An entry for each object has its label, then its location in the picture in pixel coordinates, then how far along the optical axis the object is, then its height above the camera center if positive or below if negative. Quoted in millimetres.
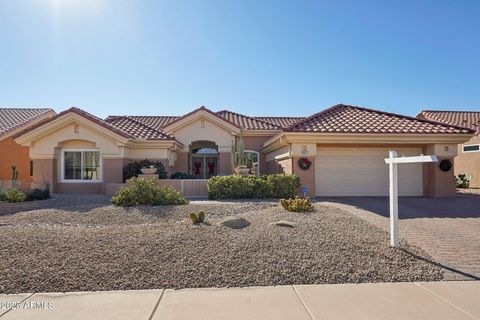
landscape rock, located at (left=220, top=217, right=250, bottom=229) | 8125 -1408
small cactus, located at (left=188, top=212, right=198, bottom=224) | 8344 -1297
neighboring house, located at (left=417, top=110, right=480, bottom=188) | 23672 +962
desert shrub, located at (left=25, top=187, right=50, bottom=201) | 13365 -1142
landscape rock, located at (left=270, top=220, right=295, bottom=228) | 8094 -1418
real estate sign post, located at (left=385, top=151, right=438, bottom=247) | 6836 -640
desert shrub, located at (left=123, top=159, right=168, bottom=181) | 17516 -196
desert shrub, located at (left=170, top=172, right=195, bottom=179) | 18338 -599
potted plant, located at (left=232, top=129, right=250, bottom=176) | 15109 +127
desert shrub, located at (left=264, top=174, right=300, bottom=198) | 13969 -884
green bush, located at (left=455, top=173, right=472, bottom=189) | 23344 -1209
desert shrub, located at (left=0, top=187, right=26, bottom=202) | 12700 -1101
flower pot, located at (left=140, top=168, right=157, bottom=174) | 15531 -223
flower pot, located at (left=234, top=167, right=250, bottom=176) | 15070 -282
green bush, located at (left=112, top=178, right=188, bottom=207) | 11680 -1050
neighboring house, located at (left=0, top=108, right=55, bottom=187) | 21578 +564
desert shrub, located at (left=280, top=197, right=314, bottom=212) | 9898 -1213
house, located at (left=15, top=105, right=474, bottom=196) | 15219 +891
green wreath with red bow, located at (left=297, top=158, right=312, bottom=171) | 14922 +12
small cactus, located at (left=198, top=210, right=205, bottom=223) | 8440 -1265
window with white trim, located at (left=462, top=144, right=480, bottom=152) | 24016 +1127
